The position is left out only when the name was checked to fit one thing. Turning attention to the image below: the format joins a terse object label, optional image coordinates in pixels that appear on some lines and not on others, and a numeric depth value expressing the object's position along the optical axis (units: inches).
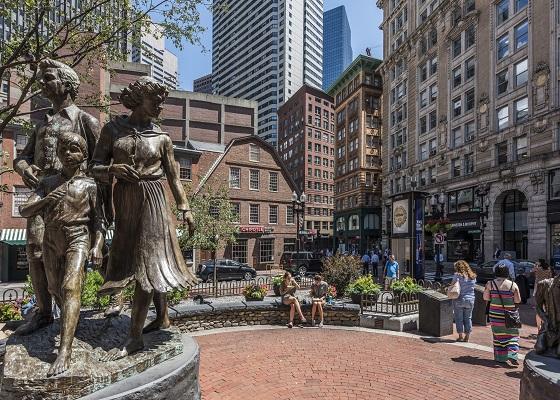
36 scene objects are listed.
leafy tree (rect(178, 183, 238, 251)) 768.3
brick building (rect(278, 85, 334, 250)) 3462.1
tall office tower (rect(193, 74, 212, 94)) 6385.3
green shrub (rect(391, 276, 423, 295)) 414.0
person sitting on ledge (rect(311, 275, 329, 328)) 395.5
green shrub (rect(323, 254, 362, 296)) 526.9
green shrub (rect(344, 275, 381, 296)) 416.5
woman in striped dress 273.7
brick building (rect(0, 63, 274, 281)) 984.3
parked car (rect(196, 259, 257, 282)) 916.6
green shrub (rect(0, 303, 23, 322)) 324.2
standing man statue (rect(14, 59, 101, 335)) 147.2
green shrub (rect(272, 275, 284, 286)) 523.8
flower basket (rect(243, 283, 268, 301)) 443.5
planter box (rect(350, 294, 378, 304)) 414.3
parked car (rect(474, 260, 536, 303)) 679.5
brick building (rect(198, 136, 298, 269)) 1314.0
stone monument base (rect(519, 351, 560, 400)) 132.3
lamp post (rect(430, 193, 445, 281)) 793.2
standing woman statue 140.9
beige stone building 1143.6
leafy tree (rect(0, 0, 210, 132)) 388.8
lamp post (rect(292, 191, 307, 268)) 931.5
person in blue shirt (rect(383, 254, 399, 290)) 628.7
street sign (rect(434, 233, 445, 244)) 831.4
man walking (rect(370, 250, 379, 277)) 943.0
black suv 1018.1
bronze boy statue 134.4
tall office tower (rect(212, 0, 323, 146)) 4990.2
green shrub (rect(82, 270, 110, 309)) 324.5
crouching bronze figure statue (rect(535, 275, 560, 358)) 159.8
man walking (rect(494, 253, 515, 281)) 446.9
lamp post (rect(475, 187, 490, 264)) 1154.0
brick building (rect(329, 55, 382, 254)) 2379.4
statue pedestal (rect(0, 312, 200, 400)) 111.2
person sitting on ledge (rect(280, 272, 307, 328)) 396.5
